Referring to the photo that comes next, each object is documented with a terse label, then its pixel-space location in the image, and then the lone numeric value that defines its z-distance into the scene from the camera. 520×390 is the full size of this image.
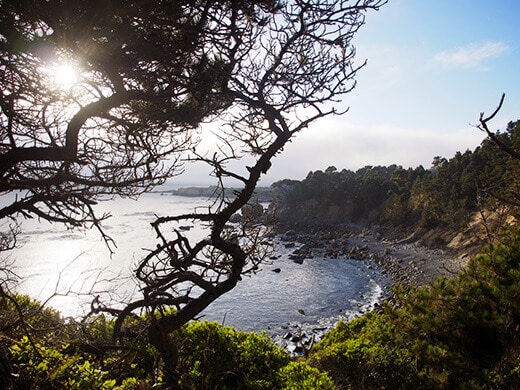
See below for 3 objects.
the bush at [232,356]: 3.85
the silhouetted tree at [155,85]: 2.99
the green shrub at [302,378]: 3.40
